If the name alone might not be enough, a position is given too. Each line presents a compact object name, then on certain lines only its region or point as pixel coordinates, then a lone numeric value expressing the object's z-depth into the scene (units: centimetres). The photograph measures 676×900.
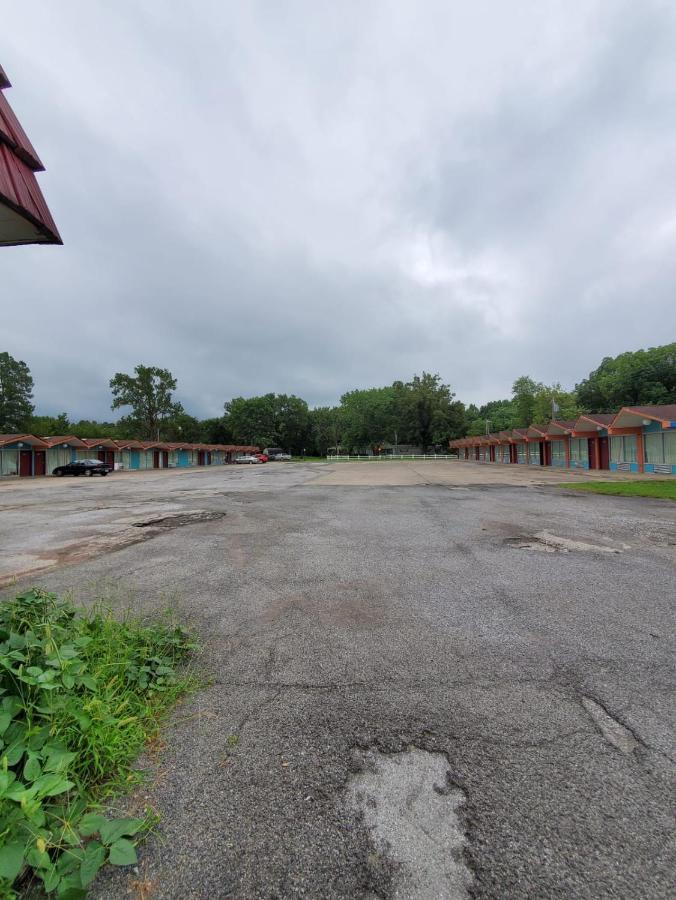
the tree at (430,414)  7462
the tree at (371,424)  8150
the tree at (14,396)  5478
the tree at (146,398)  6216
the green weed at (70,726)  144
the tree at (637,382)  4350
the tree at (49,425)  6020
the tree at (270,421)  7712
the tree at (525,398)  5956
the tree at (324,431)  8381
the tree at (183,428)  6800
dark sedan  3164
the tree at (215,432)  8188
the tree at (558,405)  5031
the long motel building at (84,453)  3212
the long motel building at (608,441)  2189
